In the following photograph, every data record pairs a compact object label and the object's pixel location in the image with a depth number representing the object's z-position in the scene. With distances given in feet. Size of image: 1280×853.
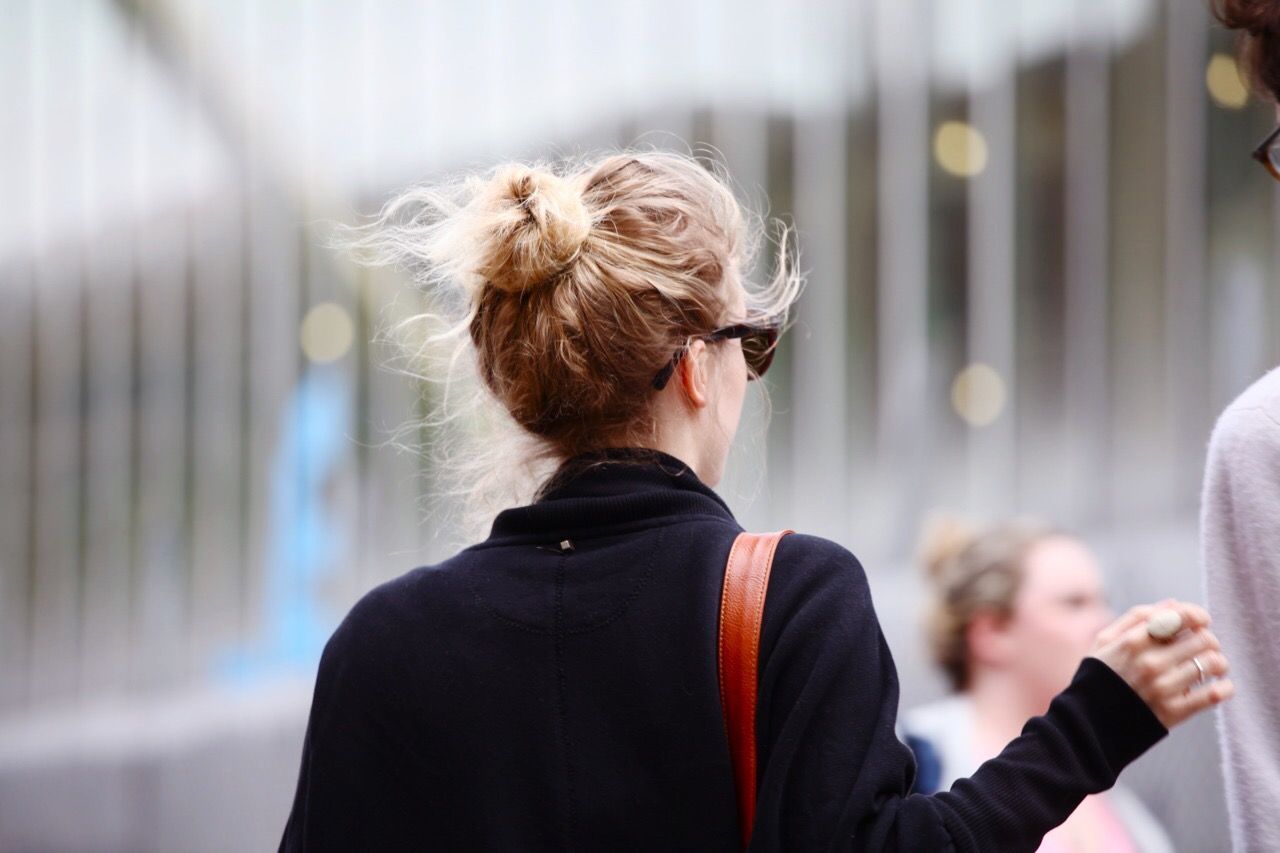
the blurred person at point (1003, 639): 18.42
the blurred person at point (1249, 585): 13.28
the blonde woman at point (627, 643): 13.10
